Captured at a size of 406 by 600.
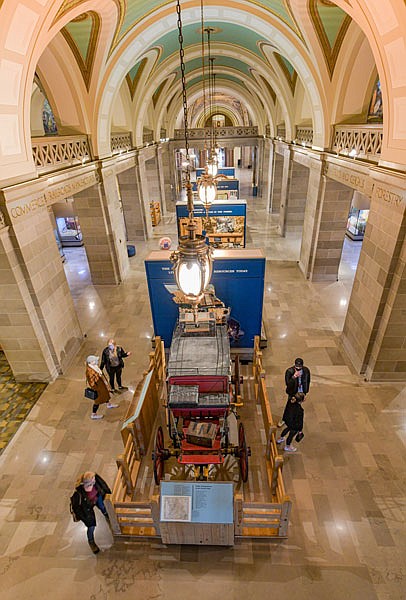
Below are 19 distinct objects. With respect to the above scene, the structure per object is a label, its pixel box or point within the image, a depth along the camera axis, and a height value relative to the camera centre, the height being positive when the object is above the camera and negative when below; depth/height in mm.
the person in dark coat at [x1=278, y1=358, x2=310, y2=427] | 5406 -3833
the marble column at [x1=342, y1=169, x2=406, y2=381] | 6137 -3251
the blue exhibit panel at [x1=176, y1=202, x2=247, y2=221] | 12399 -3023
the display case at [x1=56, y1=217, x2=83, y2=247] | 16156 -4580
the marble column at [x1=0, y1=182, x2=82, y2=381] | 6301 -3137
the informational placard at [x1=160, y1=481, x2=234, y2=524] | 4109 -4266
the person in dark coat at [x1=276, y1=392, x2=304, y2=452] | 5359 -4403
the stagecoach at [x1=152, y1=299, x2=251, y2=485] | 5000 -3906
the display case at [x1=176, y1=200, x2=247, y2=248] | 12516 -3494
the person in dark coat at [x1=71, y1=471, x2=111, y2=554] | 4098 -4179
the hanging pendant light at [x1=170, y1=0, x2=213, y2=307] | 3898 -1510
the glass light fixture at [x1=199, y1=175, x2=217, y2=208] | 8740 -1638
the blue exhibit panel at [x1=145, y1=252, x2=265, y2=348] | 7590 -3668
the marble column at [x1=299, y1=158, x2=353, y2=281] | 10664 -3292
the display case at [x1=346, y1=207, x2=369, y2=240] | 14706 -4458
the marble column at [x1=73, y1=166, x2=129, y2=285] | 11070 -3221
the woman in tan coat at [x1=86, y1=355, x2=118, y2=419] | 6152 -4363
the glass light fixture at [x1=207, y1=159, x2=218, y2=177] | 10227 -1302
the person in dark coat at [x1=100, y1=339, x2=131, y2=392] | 6750 -4278
